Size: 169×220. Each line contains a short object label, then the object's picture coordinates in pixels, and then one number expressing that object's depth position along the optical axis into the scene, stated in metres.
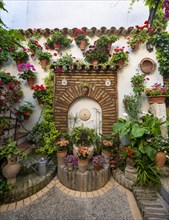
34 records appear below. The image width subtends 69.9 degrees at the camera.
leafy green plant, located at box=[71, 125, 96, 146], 3.26
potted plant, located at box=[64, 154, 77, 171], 2.91
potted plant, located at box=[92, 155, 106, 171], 2.94
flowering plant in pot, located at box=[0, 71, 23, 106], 4.01
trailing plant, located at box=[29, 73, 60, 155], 3.60
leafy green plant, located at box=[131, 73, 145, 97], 3.88
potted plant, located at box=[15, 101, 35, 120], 3.92
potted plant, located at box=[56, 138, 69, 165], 3.23
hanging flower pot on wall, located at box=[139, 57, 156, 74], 4.09
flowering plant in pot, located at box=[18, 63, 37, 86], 4.04
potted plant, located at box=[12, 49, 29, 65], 4.16
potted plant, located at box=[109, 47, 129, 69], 3.95
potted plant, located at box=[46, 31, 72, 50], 4.16
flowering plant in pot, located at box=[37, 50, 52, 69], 4.12
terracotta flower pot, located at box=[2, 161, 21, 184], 2.47
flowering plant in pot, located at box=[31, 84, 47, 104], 3.88
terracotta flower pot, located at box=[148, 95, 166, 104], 3.64
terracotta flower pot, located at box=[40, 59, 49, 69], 4.20
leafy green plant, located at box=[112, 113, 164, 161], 2.83
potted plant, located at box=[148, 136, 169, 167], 2.94
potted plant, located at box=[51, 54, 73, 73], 3.86
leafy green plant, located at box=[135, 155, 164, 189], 2.63
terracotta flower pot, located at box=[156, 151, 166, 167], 2.93
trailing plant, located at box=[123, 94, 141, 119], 3.86
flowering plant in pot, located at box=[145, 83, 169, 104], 3.61
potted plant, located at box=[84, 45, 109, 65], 3.97
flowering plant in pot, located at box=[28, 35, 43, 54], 4.23
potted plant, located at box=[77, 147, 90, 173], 2.82
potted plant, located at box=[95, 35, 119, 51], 4.07
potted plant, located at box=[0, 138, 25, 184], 2.45
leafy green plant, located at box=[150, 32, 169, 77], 3.94
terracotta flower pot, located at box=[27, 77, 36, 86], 4.13
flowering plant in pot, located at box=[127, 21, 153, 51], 4.10
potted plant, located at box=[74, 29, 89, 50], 4.25
